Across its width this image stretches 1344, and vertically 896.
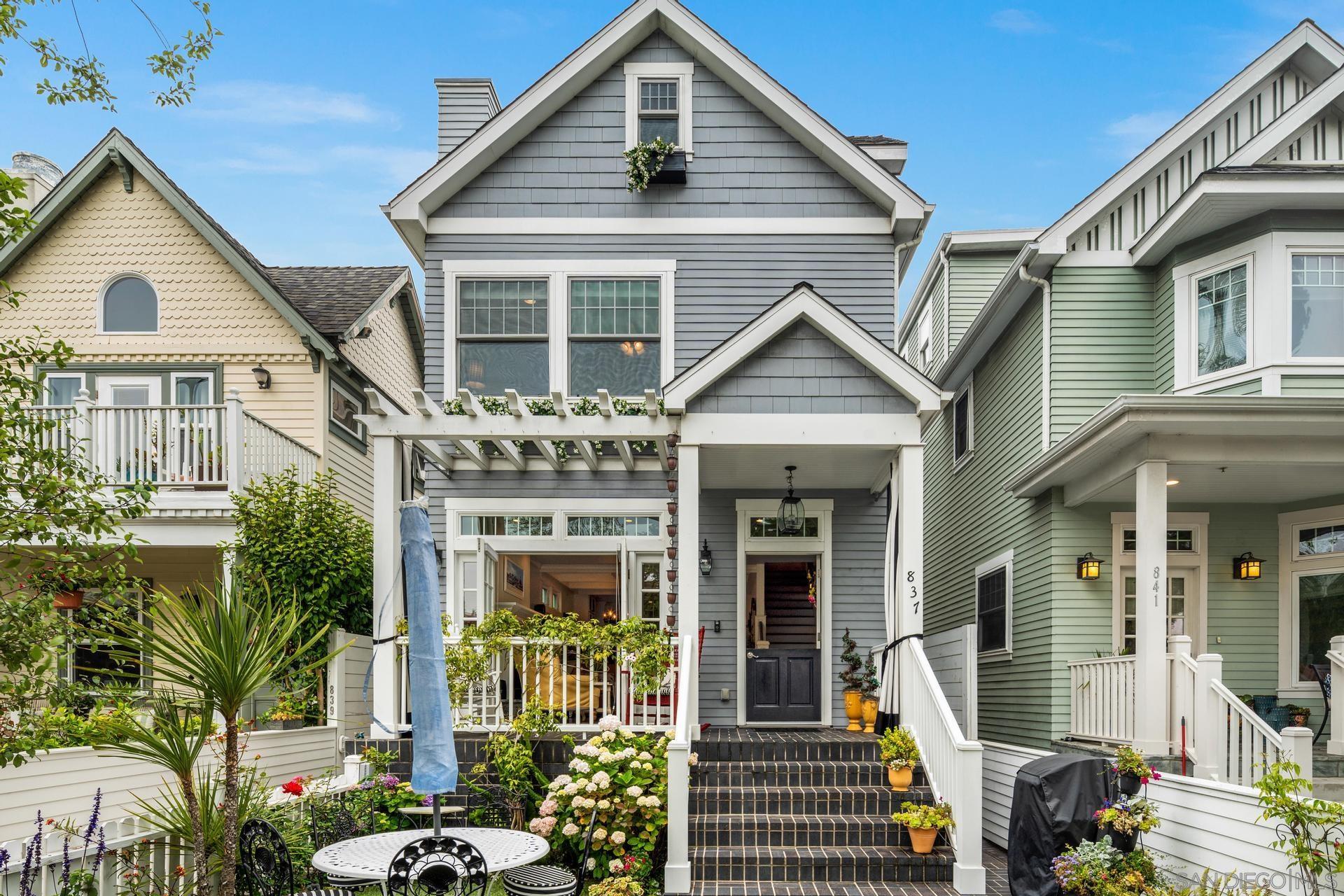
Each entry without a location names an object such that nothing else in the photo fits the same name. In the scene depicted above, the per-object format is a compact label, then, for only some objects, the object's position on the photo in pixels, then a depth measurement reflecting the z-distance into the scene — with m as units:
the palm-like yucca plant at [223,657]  5.64
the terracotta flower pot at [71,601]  11.31
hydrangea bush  7.50
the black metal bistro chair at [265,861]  5.53
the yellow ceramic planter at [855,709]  10.62
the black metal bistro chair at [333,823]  7.26
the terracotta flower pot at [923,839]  7.62
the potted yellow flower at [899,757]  8.19
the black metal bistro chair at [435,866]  5.34
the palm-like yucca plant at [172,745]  5.71
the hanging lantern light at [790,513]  10.95
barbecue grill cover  7.09
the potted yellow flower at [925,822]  7.57
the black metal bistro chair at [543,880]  6.25
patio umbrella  6.28
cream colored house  13.30
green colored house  8.55
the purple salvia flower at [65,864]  5.50
